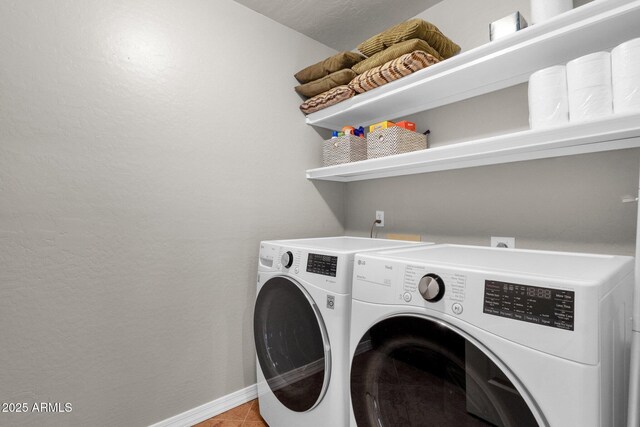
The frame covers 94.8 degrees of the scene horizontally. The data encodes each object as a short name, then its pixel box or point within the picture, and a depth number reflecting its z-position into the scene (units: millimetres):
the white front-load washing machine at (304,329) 1045
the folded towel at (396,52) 1334
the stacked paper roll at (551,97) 982
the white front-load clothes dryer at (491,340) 546
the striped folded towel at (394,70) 1335
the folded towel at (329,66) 1637
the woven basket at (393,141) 1488
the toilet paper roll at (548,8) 1047
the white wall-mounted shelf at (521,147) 887
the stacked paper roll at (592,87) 895
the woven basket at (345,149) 1716
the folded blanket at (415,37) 1344
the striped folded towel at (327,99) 1646
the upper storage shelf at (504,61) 936
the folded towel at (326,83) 1644
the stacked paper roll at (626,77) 825
